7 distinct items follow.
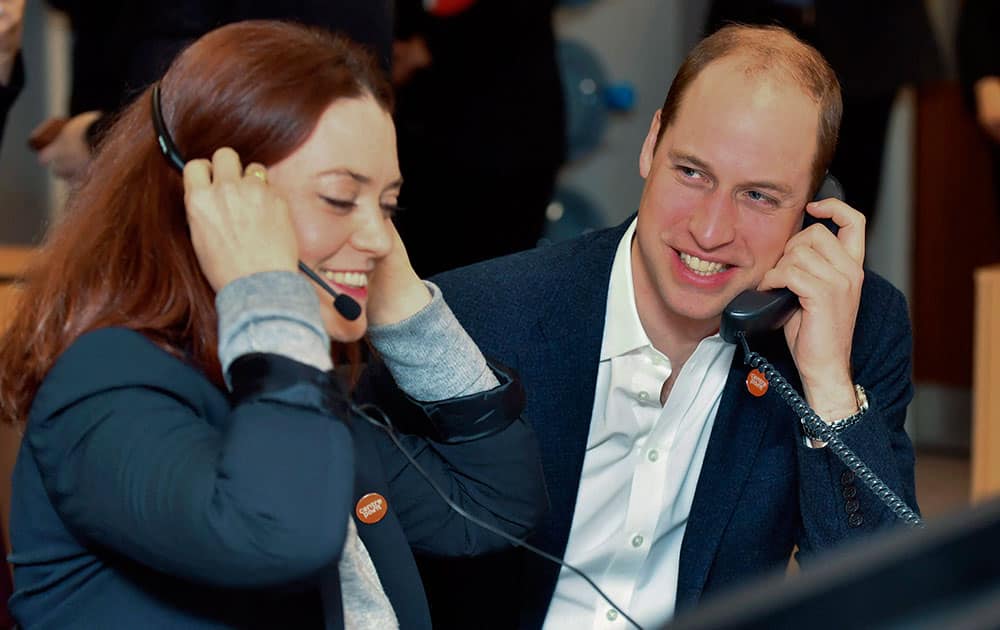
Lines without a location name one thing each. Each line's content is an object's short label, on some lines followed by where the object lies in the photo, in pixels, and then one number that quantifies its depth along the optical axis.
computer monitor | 0.74
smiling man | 3.22
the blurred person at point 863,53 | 6.15
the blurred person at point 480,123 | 5.86
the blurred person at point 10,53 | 4.00
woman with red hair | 2.02
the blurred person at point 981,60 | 6.64
